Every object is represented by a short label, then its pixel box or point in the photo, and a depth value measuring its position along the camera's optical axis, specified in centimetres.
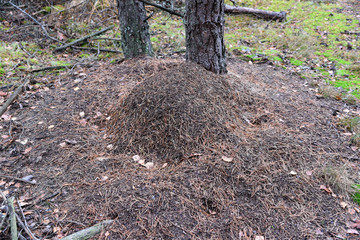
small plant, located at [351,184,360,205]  248
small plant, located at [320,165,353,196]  251
